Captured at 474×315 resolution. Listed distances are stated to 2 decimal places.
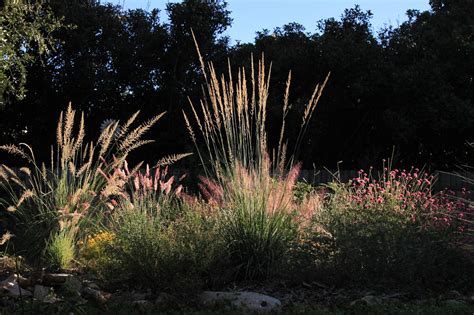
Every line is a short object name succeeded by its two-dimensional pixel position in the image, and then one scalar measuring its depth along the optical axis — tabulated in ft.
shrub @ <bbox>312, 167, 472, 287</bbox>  18.24
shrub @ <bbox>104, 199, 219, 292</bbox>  18.04
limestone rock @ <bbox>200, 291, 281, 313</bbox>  15.38
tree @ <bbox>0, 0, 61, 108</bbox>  29.48
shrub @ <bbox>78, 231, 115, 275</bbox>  20.32
